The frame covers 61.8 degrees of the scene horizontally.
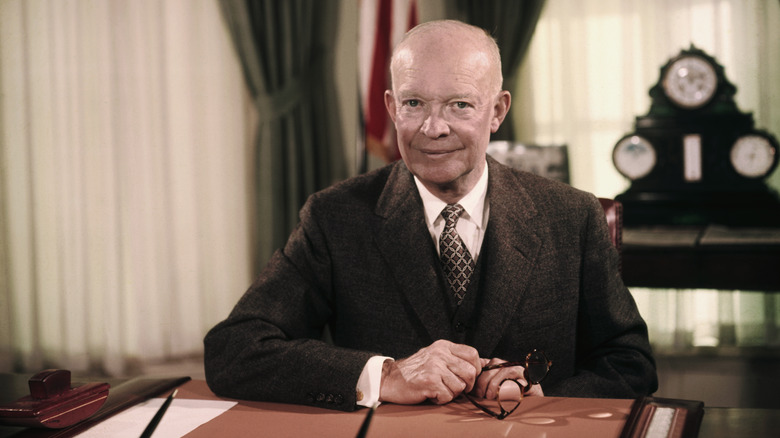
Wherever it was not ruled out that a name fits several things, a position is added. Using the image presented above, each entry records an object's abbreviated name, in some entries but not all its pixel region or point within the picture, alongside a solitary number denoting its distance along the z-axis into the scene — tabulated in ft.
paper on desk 3.38
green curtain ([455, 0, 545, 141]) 14.58
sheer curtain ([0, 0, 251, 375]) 13.91
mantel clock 11.41
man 4.64
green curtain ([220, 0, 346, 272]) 14.49
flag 13.25
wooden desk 3.21
